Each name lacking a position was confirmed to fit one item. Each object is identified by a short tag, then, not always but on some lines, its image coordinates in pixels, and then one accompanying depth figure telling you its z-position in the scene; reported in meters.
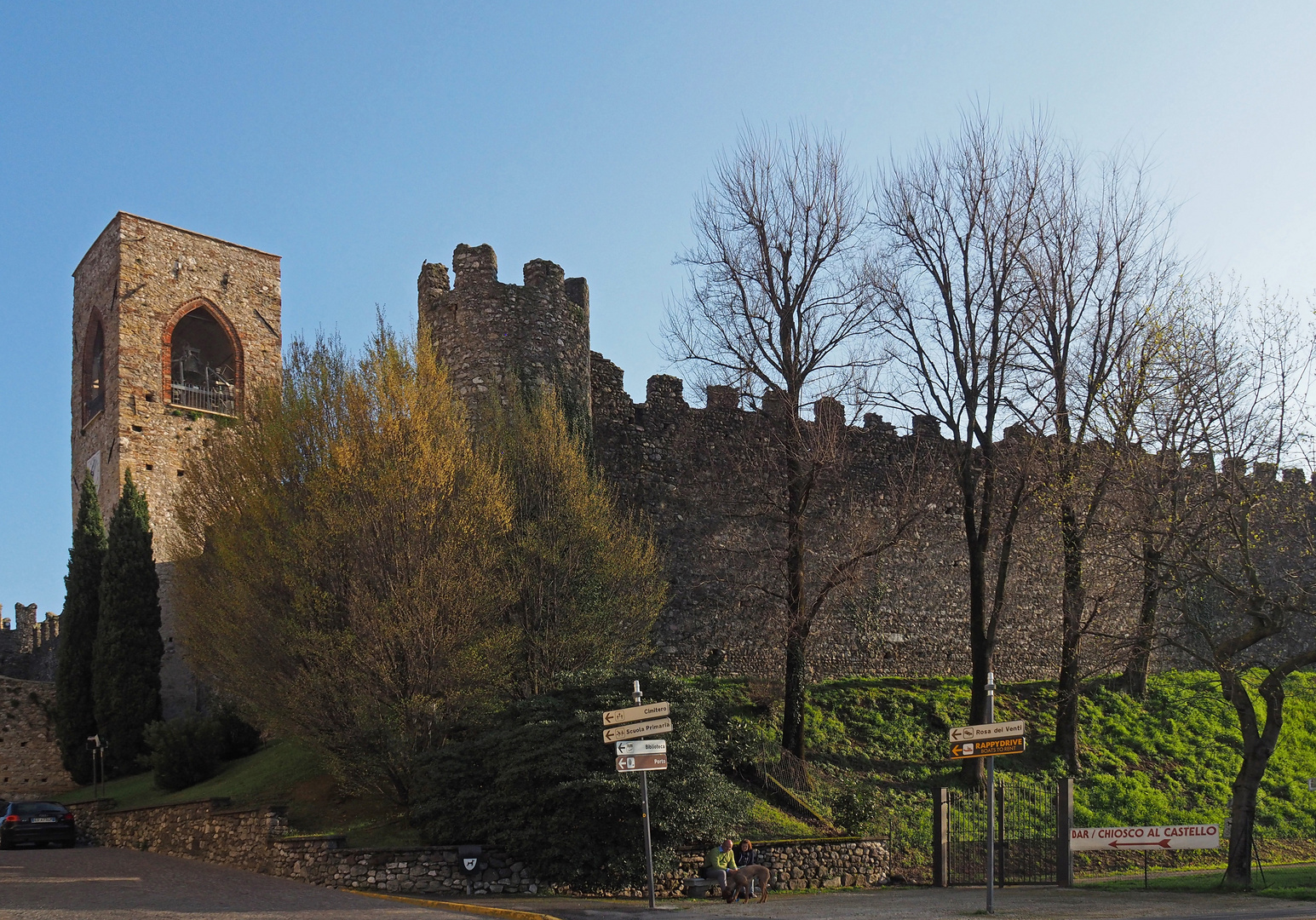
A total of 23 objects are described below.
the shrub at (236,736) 22.77
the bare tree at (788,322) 20.62
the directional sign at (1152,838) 16.19
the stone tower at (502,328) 21.31
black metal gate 16.81
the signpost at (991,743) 12.57
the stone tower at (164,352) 31.17
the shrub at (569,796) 14.41
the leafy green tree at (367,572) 16.16
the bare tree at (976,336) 20.67
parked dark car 20.34
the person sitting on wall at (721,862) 14.62
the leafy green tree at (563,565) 18.09
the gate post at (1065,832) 16.36
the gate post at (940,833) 16.61
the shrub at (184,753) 21.75
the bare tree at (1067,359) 20.41
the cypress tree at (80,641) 26.95
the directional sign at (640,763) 12.84
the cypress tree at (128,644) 26.14
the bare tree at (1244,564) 14.97
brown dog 14.08
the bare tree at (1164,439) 16.30
